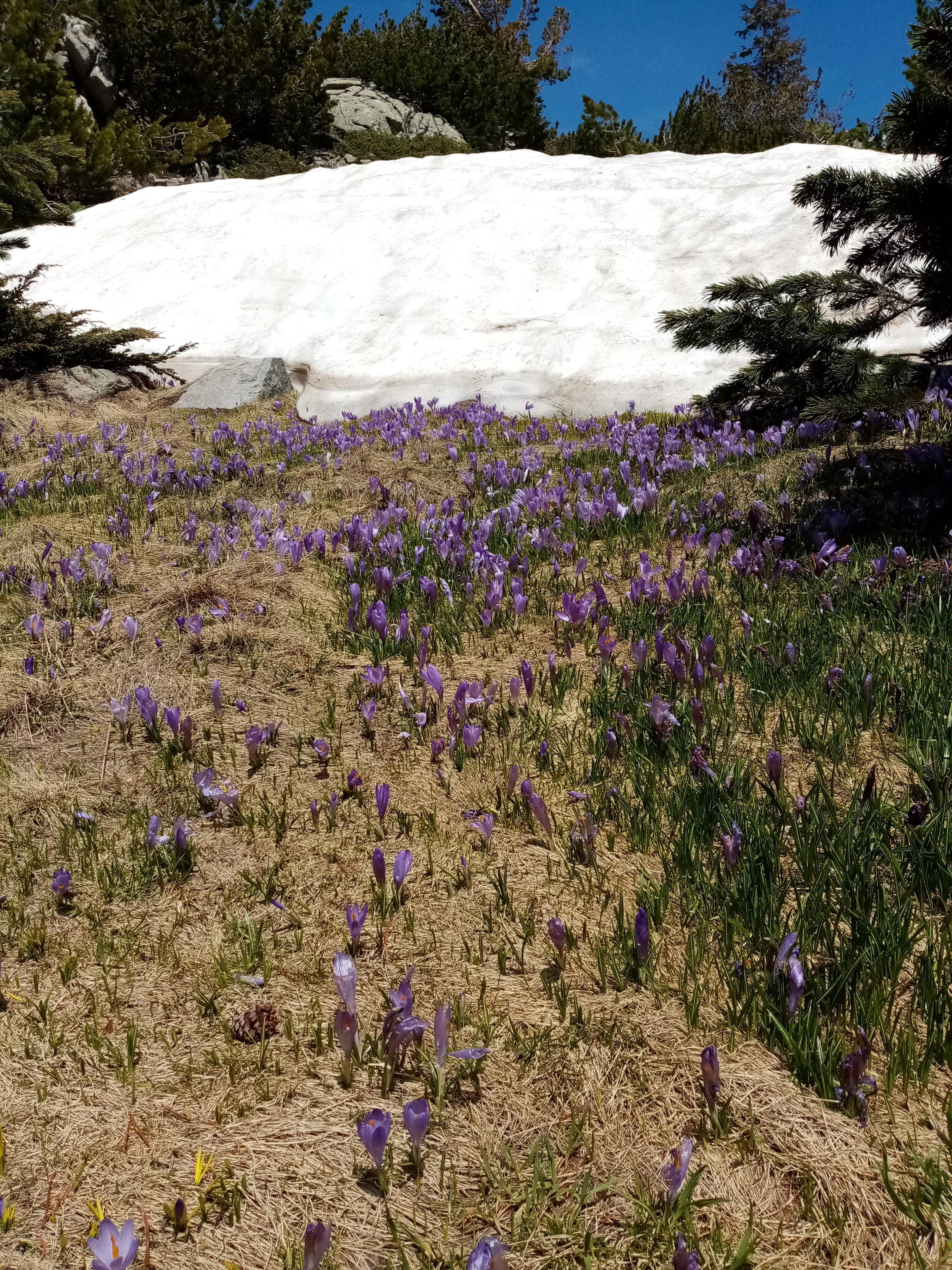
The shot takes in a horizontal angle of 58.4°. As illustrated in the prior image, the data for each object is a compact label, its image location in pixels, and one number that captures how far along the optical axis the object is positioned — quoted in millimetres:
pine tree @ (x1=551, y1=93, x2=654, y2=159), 28500
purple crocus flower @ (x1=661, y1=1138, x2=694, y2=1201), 1635
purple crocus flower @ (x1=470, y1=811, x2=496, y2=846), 2840
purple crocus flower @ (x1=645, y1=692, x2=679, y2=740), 3225
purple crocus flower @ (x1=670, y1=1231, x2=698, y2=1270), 1488
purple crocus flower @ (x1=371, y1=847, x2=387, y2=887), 2557
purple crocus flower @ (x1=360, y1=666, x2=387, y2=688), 3742
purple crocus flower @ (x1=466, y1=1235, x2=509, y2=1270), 1440
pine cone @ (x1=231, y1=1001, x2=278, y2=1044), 2164
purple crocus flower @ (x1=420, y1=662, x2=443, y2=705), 3514
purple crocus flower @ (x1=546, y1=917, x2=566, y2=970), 2295
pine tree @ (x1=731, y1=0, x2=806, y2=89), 56125
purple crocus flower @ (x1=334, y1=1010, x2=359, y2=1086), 1996
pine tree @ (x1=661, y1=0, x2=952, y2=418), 4504
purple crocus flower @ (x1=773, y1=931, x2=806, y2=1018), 1998
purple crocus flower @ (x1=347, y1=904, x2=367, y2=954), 2328
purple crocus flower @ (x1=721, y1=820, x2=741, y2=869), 2500
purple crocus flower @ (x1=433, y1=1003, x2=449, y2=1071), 1900
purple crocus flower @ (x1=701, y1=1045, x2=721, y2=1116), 1819
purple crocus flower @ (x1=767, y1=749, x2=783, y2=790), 2779
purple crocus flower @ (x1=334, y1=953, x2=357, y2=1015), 2035
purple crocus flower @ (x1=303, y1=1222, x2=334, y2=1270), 1513
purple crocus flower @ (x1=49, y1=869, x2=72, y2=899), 2627
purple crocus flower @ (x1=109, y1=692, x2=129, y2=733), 3569
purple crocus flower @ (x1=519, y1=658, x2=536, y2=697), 3693
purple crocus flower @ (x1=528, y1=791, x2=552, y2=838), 2795
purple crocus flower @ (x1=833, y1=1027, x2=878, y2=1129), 1809
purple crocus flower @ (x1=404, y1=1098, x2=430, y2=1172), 1697
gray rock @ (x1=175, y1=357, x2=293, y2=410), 12461
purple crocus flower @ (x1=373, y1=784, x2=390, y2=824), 2951
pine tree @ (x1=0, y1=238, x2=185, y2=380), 12062
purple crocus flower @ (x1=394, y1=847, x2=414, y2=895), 2475
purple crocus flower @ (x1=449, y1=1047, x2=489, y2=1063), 1906
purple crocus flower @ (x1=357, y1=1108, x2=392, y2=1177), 1637
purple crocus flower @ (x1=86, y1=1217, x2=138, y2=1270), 1427
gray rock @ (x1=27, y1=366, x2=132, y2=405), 12531
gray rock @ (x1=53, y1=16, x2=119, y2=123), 31359
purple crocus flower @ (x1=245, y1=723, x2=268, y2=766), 3439
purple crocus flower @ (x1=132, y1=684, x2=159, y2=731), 3604
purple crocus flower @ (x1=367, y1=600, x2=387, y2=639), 4129
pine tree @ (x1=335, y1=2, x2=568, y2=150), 39562
